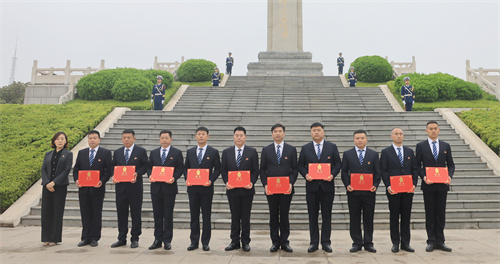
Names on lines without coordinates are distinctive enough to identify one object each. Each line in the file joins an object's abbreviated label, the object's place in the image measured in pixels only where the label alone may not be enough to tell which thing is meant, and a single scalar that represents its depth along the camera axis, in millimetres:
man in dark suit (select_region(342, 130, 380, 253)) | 5668
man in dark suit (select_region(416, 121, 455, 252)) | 5785
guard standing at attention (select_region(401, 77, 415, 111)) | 14867
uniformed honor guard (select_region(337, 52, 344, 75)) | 25469
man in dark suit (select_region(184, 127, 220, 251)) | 5844
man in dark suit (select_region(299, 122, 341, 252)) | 5668
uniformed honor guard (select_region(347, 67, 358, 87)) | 21062
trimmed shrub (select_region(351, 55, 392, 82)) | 22016
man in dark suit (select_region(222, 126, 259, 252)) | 5773
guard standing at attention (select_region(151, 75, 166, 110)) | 15406
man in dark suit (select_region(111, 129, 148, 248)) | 6023
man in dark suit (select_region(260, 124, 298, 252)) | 5723
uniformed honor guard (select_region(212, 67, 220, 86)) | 21328
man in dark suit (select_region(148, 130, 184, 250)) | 5891
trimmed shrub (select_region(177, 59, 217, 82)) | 23469
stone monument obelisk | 24969
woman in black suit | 6070
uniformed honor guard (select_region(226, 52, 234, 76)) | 25766
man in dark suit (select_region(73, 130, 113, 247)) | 6121
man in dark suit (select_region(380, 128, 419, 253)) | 5719
